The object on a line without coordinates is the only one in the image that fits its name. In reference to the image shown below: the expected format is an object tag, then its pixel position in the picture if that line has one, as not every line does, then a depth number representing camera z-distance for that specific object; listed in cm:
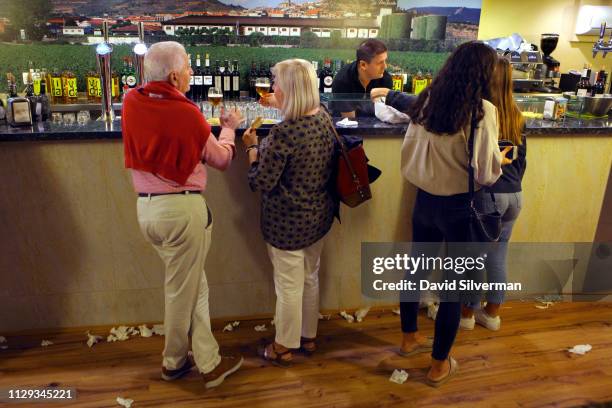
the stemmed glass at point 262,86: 294
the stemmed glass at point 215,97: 290
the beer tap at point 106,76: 298
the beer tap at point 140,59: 302
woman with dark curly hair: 229
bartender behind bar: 343
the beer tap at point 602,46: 408
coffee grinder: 596
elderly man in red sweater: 220
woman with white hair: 238
